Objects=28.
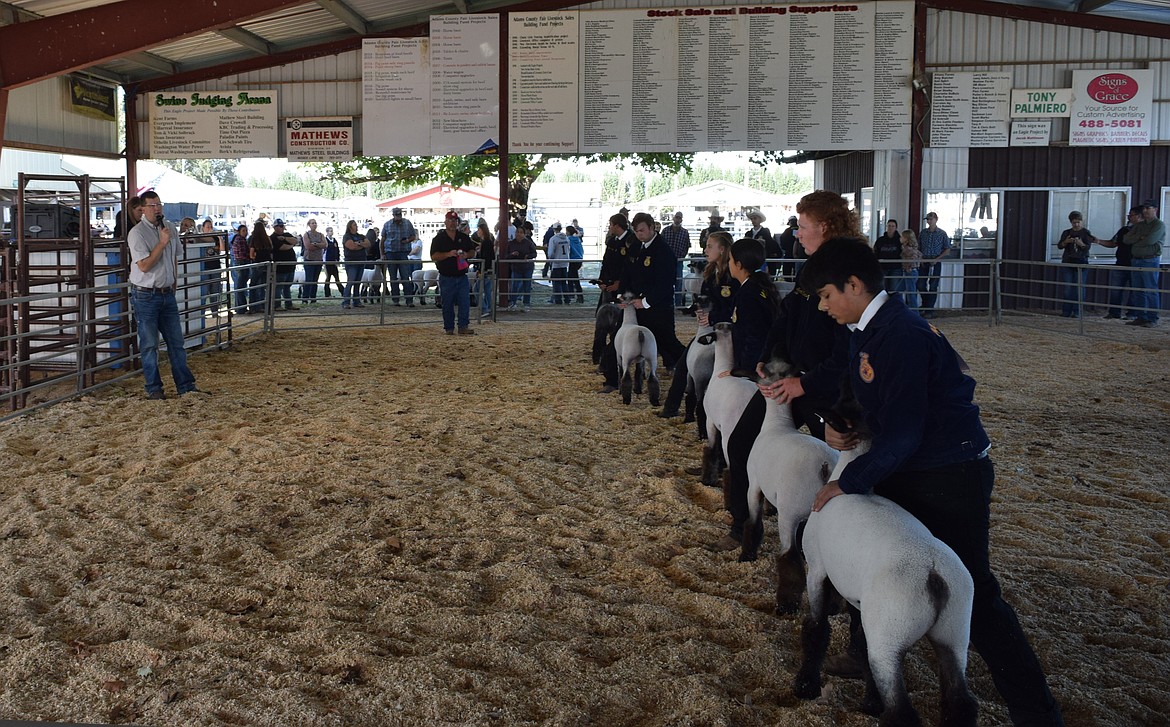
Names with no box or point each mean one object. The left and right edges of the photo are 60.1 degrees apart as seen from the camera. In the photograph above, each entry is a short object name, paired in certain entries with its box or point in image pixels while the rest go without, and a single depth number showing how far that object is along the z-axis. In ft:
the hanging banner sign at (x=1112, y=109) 55.11
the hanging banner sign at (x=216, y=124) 60.54
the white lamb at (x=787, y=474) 12.30
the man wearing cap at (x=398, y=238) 61.62
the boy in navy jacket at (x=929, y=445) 9.34
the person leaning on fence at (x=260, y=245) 58.85
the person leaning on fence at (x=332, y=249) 68.73
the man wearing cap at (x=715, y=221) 57.25
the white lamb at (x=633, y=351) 27.27
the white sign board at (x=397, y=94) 57.88
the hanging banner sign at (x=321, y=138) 60.18
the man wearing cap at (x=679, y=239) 54.90
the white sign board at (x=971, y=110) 55.93
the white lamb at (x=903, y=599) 8.75
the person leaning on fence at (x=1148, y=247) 47.16
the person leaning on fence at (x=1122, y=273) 49.11
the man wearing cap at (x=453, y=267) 43.01
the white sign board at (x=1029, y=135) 56.03
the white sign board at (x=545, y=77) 56.85
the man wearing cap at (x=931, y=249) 55.36
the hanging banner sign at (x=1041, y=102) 55.62
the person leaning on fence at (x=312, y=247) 65.21
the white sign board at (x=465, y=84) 57.41
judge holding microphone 27.68
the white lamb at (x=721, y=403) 16.53
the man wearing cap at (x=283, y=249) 59.62
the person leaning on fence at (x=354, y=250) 61.11
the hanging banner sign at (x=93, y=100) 57.88
